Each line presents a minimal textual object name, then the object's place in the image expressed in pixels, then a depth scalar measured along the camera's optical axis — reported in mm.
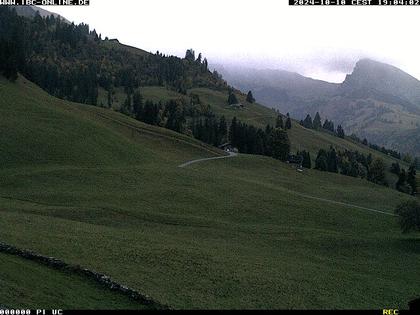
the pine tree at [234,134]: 180000
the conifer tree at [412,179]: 169812
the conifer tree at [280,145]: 160250
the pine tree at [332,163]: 180775
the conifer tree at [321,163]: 172000
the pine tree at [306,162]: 166500
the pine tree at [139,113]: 185450
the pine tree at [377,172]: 180750
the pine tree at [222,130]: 183425
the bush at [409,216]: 68438
